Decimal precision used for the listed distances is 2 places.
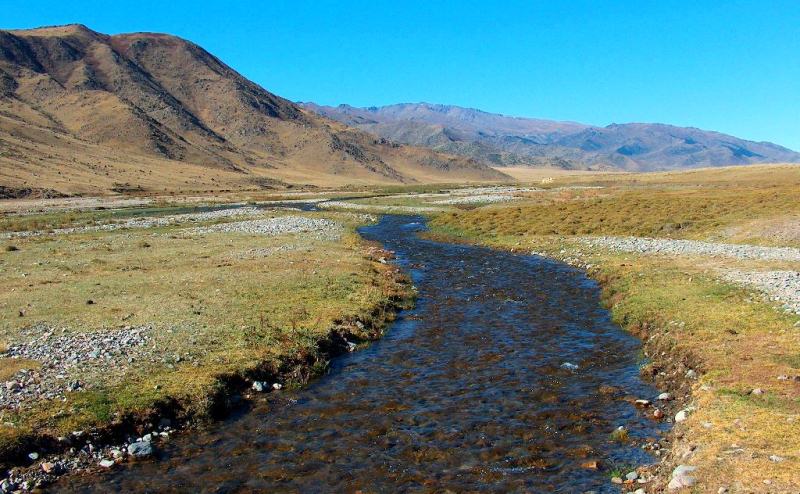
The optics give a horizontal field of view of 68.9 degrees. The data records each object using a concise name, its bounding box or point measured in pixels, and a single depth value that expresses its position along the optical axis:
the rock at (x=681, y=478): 11.03
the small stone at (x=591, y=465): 12.84
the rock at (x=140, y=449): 13.55
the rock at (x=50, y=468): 12.50
